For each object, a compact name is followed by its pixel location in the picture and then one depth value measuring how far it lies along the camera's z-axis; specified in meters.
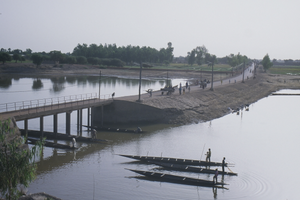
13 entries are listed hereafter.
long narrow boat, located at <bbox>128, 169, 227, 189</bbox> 26.39
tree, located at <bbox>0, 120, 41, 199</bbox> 16.97
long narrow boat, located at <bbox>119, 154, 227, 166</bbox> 30.50
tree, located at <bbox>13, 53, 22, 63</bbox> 156.36
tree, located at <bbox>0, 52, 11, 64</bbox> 136.75
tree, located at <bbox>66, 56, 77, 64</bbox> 162.50
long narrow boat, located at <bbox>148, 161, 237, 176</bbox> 28.98
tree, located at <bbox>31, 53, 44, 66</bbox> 138.62
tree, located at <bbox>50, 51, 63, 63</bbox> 158.00
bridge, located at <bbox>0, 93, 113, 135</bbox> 35.73
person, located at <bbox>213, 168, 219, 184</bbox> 26.55
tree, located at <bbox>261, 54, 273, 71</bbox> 177.62
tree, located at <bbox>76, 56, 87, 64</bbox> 169.25
